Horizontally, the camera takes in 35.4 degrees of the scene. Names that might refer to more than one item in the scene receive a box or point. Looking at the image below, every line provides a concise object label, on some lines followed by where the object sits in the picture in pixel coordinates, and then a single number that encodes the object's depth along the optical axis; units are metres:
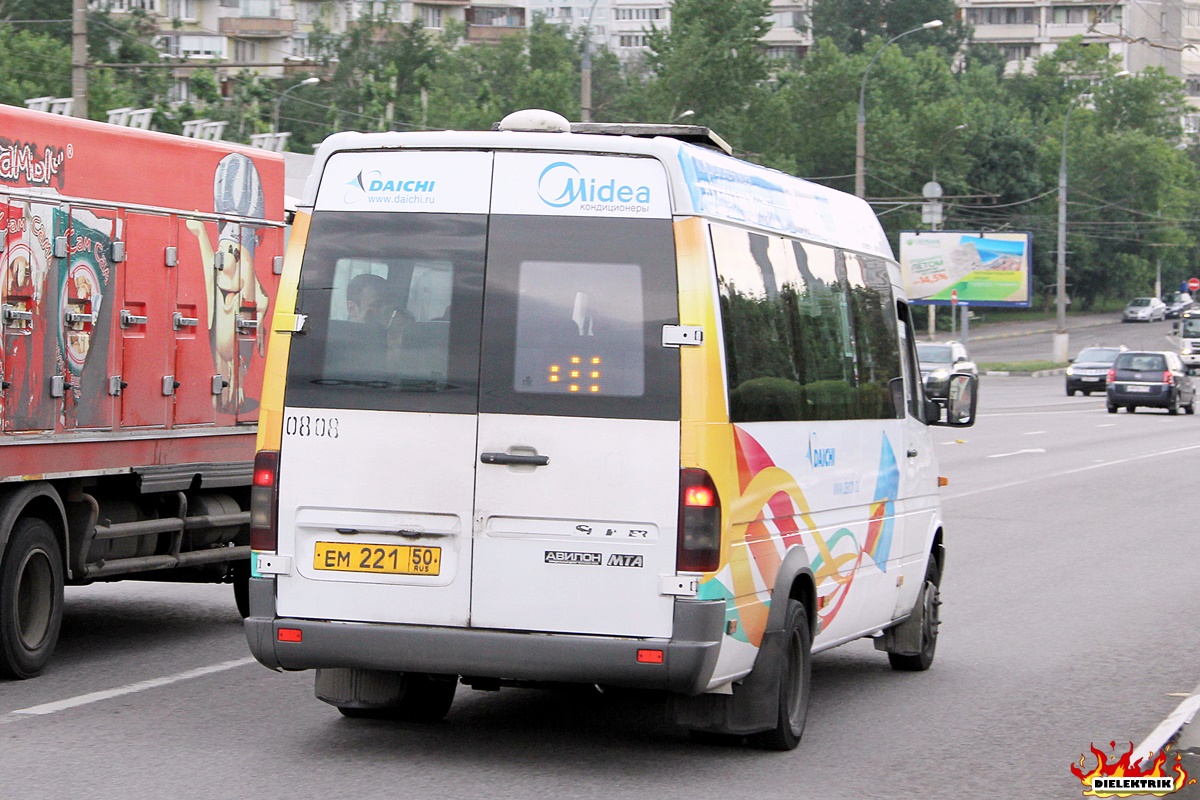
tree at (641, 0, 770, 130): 94.62
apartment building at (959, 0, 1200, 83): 154.62
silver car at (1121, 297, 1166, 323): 109.12
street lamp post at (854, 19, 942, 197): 48.69
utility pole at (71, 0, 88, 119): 24.39
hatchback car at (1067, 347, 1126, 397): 57.91
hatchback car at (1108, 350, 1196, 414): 48.94
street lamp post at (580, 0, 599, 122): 34.12
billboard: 84.50
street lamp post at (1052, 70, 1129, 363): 73.06
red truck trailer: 9.29
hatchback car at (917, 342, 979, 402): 45.97
